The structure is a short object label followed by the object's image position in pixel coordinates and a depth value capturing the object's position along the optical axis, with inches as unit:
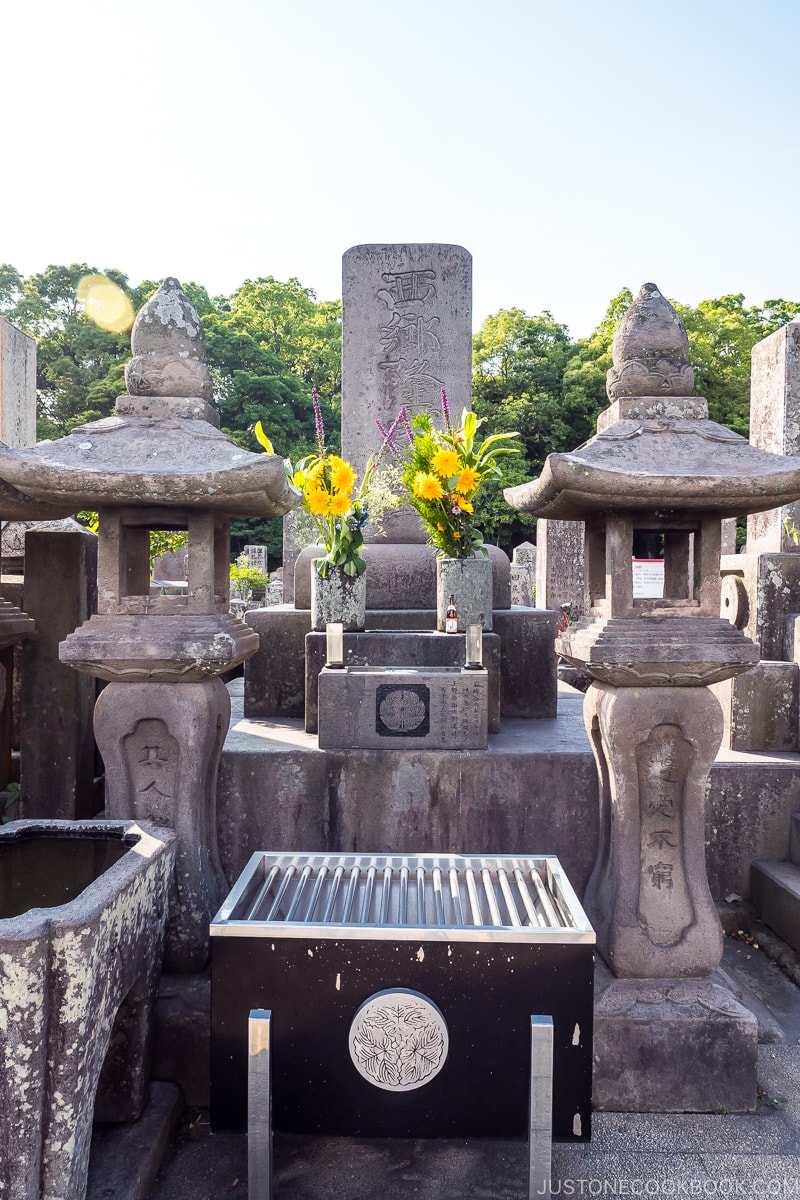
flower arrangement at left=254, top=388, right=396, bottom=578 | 163.2
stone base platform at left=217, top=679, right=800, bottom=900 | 148.6
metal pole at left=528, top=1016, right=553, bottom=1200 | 85.4
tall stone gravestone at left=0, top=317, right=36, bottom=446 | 329.4
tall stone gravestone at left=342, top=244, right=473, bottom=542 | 228.1
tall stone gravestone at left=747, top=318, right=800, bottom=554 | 206.4
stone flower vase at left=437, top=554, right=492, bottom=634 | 184.2
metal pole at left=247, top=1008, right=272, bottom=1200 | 86.7
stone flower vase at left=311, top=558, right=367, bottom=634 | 184.2
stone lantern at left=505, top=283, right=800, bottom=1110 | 119.6
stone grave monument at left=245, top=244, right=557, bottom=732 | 217.3
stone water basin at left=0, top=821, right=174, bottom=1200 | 79.4
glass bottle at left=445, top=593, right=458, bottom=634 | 179.9
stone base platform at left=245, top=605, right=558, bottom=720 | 197.6
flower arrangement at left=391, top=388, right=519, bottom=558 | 169.5
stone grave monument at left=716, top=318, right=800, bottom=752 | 189.9
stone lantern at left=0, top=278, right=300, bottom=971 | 120.2
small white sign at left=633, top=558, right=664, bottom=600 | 273.0
